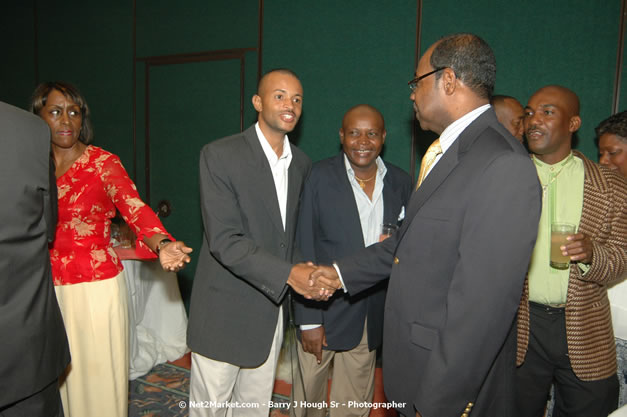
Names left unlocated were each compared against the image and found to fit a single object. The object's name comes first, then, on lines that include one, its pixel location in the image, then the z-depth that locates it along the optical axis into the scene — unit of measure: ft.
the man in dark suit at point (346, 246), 8.02
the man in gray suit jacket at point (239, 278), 6.43
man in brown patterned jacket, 6.39
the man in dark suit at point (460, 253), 3.98
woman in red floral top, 6.73
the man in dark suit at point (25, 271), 4.53
